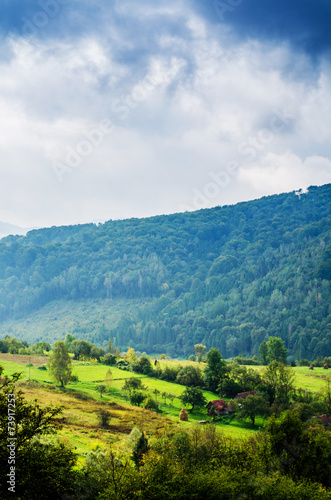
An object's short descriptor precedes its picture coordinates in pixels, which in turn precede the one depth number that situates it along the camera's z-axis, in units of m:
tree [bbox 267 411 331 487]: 32.16
